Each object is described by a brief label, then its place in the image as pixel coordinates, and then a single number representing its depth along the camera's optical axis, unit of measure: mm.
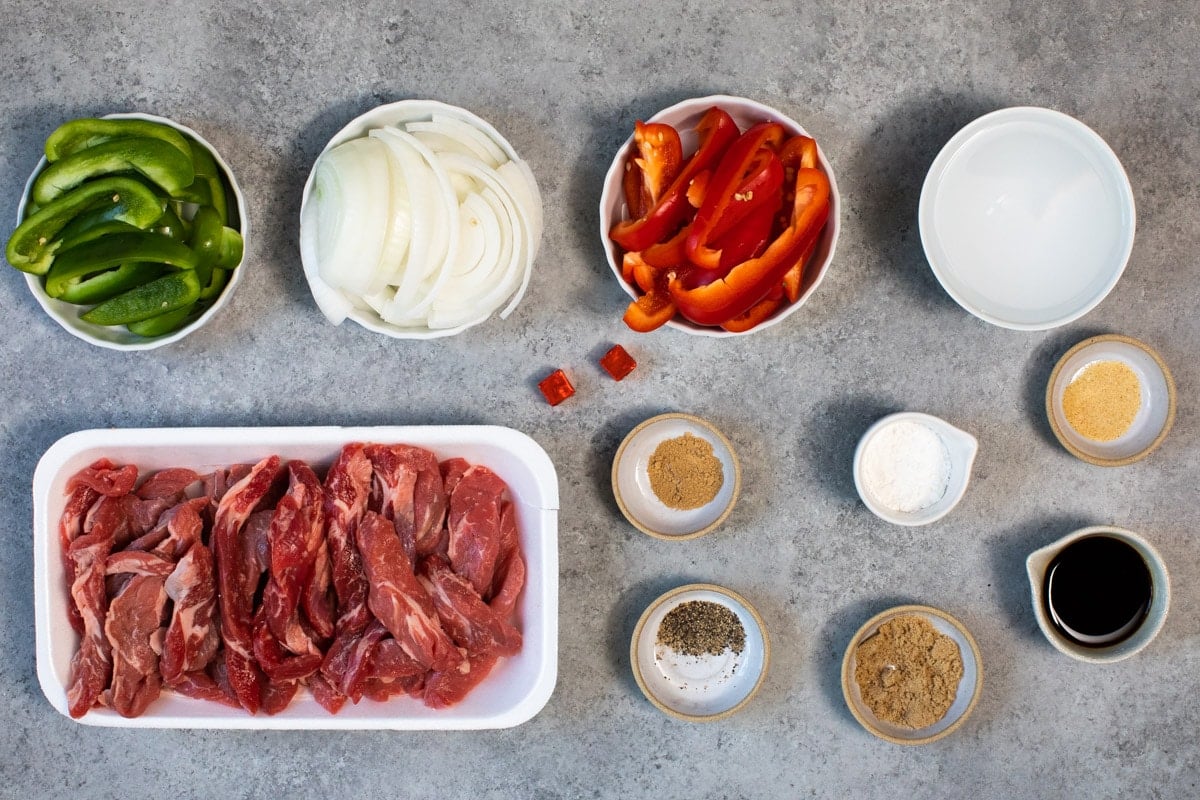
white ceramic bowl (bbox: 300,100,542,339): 2311
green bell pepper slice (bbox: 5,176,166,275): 2195
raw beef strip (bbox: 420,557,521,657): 2352
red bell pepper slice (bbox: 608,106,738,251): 2266
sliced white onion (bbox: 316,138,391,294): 2174
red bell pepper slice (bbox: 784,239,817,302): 2305
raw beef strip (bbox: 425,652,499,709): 2365
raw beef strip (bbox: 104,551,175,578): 2371
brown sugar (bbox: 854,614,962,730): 2465
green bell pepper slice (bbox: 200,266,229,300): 2385
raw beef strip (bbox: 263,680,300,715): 2391
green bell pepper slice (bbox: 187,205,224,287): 2289
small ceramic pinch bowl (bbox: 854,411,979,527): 2418
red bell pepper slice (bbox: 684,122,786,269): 2186
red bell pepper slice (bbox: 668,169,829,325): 2215
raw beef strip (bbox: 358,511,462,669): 2324
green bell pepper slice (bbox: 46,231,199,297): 2154
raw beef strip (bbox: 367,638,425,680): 2348
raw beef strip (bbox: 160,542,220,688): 2346
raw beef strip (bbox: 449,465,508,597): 2367
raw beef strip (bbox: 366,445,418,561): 2377
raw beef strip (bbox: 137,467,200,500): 2439
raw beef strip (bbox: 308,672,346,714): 2375
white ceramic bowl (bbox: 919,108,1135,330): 2385
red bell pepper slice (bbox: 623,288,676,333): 2293
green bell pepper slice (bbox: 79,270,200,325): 2242
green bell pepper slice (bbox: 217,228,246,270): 2344
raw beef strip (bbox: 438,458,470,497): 2420
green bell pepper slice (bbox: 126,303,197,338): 2301
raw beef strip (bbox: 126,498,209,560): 2379
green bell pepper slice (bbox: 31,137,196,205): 2219
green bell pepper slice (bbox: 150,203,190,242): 2242
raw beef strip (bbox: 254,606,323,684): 2344
